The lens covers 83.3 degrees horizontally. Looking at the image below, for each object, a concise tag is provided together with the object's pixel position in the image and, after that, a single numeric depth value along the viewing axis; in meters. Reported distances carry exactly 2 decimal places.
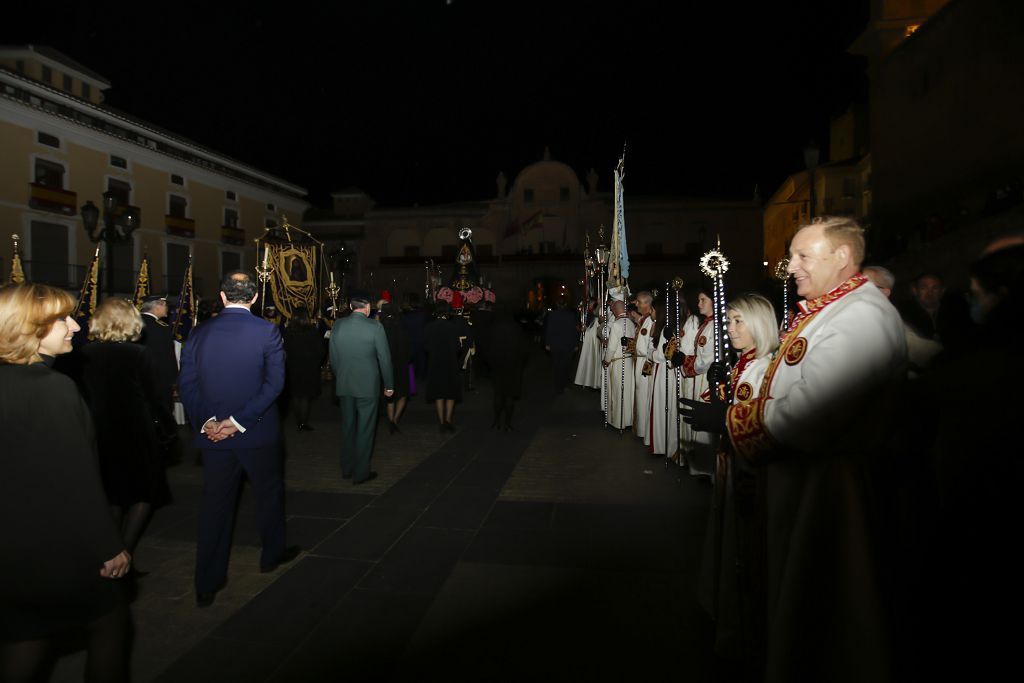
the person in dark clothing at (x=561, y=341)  12.67
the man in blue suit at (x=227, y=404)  3.69
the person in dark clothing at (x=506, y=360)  8.79
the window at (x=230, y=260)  35.49
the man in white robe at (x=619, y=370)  8.53
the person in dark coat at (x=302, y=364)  8.95
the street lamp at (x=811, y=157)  10.81
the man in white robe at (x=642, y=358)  7.74
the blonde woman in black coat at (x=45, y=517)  2.00
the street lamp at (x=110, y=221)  9.47
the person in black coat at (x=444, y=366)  8.78
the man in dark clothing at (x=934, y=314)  2.97
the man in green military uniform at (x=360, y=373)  6.19
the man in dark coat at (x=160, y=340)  6.22
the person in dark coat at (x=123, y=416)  3.89
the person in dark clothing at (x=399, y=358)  9.15
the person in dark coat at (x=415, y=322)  12.55
